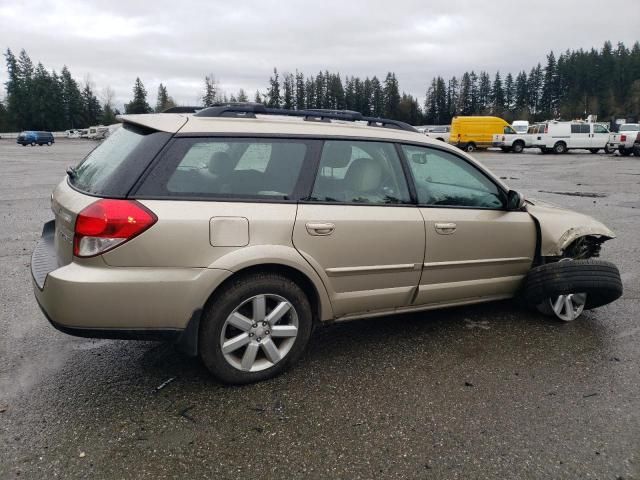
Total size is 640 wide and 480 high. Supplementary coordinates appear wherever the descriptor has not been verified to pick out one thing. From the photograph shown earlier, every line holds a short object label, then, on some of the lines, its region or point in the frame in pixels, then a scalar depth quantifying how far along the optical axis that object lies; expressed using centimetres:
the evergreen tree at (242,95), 11569
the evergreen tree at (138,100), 10608
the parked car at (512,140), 3659
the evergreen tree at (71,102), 10250
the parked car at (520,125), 4707
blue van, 5334
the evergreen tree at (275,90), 10656
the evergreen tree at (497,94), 12800
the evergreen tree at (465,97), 12756
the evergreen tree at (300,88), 12812
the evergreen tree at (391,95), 12269
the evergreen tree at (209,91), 10825
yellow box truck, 3844
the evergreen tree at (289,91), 11926
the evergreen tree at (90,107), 10700
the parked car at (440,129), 5536
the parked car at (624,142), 3015
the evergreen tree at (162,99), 11882
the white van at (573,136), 3388
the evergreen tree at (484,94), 12862
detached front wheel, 403
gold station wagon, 281
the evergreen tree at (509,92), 12769
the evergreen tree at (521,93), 12556
